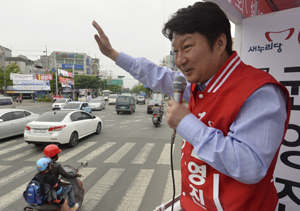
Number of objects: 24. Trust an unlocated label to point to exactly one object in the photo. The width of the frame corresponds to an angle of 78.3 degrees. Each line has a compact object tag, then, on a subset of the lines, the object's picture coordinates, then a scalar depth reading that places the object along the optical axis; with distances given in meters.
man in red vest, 0.75
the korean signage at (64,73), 32.89
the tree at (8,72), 32.00
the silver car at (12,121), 7.93
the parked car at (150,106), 18.62
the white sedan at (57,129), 6.72
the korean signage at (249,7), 1.82
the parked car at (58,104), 21.83
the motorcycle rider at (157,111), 11.49
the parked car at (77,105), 14.28
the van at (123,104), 18.88
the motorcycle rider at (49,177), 2.64
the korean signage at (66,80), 32.47
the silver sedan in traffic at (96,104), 22.16
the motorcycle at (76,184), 3.21
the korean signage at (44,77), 31.03
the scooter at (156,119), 11.45
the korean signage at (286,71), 1.78
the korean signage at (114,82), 60.47
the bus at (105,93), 49.22
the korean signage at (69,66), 67.19
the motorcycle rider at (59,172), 2.92
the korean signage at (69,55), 75.40
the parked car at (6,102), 13.74
